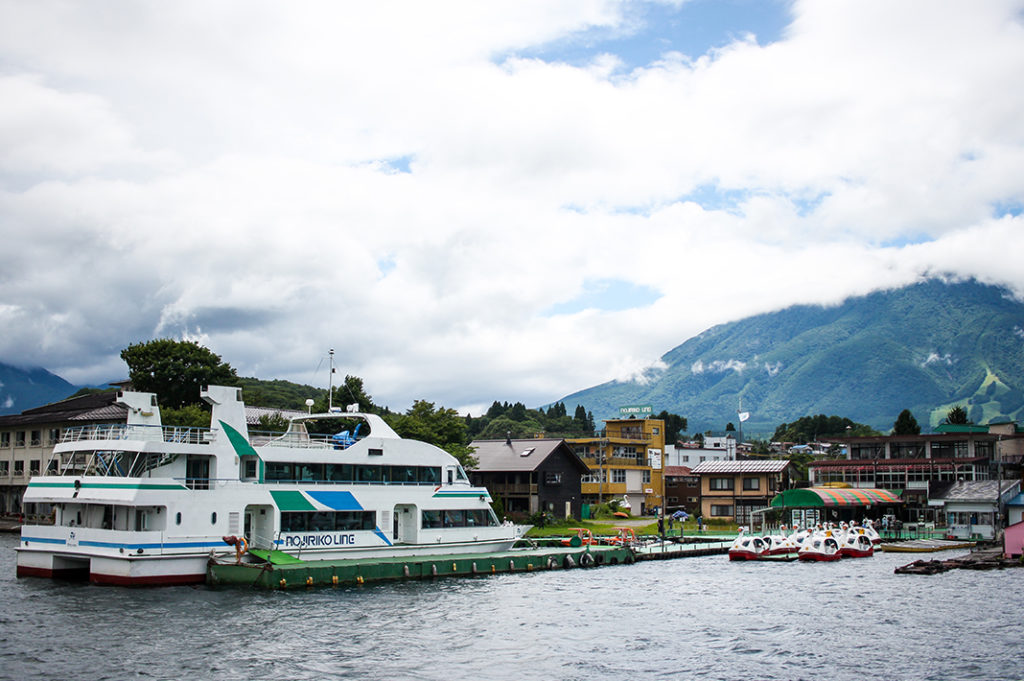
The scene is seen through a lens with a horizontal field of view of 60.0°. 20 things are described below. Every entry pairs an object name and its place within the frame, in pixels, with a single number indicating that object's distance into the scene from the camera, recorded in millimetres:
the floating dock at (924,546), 60353
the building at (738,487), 81625
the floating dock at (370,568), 34469
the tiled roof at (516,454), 74812
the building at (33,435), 66500
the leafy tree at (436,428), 65625
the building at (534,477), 74000
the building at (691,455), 114188
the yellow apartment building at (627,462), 83812
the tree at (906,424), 111925
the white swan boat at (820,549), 55781
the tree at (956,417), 119631
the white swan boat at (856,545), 57844
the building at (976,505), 68625
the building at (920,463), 78688
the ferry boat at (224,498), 34312
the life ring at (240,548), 35000
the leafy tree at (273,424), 62809
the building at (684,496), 89625
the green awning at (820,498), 72688
